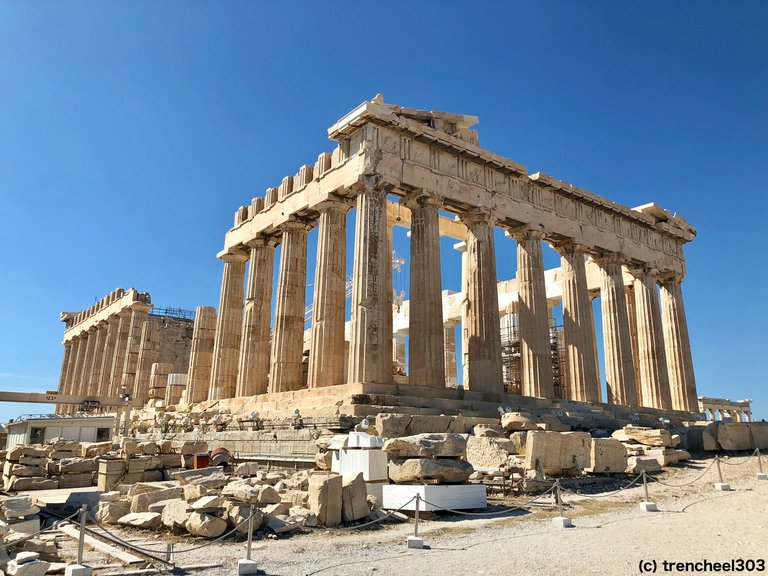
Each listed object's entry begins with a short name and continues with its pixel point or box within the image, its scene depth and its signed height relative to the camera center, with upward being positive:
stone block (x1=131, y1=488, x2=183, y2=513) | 10.30 -0.78
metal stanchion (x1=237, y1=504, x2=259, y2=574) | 6.82 -1.24
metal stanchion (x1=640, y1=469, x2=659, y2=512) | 10.53 -0.84
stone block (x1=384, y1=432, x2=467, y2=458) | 10.80 +0.14
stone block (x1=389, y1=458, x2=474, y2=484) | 10.44 -0.28
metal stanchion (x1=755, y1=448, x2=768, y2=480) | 14.84 -0.40
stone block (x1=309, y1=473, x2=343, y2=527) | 9.49 -0.70
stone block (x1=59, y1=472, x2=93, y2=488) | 15.77 -0.76
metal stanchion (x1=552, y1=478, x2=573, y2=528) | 9.14 -0.96
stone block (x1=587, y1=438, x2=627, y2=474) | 14.05 +0.00
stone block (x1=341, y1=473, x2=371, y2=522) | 9.77 -0.71
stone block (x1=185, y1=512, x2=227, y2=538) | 8.57 -1.01
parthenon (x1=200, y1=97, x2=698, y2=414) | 20.83 +7.08
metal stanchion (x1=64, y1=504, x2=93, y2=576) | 6.31 -1.19
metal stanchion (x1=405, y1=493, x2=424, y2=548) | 7.97 -1.11
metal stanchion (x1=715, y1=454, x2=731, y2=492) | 13.20 -0.61
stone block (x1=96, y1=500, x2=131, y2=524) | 10.15 -0.98
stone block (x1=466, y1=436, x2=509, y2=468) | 13.35 +0.04
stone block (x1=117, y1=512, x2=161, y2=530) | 9.39 -1.04
